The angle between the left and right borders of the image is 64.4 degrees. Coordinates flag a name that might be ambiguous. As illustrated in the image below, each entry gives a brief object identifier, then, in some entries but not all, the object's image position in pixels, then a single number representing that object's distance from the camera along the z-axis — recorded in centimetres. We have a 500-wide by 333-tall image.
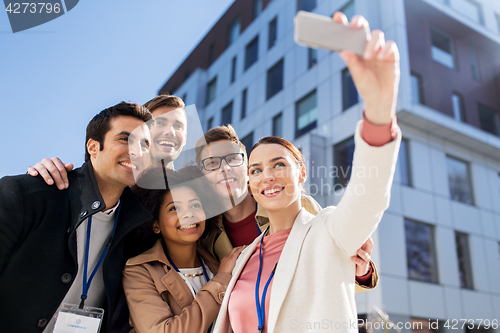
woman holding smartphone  135
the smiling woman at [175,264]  234
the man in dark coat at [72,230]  229
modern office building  1174
